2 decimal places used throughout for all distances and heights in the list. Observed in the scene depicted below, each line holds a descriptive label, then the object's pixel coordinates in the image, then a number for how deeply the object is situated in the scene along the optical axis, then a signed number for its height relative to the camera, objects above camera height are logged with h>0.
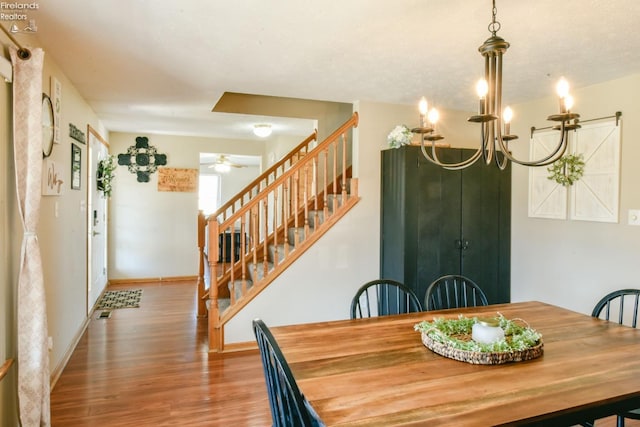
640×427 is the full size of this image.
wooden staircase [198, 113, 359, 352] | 3.74 -0.27
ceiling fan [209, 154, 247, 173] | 8.95 +1.13
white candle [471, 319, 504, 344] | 1.78 -0.52
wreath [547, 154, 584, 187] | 3.71 +0.44
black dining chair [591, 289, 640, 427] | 2.36 -0.71
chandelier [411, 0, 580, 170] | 1.61 +0.49
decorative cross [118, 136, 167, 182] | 6.79 +0.92
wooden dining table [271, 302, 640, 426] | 1.30 -0.62
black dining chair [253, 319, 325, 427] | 1.25 -0.59
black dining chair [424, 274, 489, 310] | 2.64 -0.50
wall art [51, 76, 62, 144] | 3.13 +0.88
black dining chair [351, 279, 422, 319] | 2.47 -0.56
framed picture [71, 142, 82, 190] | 3.81 +0.46
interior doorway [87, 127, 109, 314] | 4.86 -0.17
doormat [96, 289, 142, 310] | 5.30 -1.20
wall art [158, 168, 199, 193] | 7.01 +0.60
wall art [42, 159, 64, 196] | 2.89 +0.26
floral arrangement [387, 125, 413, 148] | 3.96 +0.78
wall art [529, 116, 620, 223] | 3.45 +0.33
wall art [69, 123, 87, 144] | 3.78 +0.79
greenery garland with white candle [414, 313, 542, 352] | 1.73 -0.55
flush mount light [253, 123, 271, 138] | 5.66 +1.19
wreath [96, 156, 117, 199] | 5.42 +0.53
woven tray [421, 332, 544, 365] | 1.69 -0.59
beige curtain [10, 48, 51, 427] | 2.21 -0.15
